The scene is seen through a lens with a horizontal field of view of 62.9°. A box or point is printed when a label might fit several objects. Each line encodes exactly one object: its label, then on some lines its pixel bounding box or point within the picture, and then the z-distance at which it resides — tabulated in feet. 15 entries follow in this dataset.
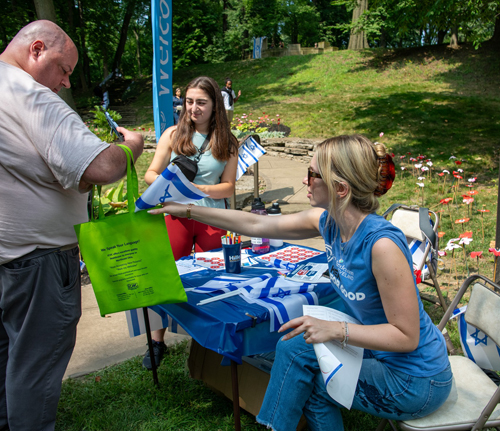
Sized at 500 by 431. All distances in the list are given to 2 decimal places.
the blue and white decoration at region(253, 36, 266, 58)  88.84
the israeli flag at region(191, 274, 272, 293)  6.72
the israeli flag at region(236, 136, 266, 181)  11.78
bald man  5.21
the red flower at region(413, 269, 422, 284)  9.42
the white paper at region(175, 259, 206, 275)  7.68
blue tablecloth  5.68
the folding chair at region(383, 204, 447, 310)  9.55
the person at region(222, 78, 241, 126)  36.15
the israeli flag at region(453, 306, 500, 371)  6.25
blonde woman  4.94
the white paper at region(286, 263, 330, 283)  6.84
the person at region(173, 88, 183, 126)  37.29
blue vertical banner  15.16
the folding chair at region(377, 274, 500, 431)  5.08
